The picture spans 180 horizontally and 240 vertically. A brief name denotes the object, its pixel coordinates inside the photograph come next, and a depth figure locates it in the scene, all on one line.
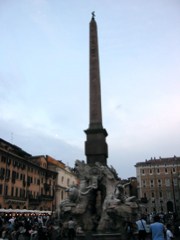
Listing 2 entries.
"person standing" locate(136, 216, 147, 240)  8.12
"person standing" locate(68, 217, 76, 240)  9.29
